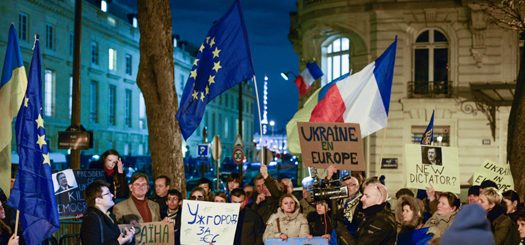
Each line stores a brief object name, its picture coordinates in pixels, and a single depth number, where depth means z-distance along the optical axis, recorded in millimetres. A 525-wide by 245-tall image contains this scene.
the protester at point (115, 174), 11116
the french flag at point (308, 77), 30359
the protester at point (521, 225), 9094
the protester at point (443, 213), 8031
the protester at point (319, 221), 9674
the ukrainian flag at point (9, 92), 9133
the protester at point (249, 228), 10094
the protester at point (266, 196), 10984
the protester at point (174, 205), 9883
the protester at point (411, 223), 7723
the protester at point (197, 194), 10398
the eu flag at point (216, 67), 11852
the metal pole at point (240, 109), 34156
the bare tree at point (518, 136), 15508
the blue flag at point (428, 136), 13672
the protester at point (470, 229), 3533
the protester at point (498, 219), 8344
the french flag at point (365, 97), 12227
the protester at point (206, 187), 11161
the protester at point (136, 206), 9461
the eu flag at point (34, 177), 7988
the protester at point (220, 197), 10422
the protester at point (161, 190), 10611
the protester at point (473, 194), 8898
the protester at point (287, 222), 9547
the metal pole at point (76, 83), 17706
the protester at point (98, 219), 7695
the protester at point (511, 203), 9484
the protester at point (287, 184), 11748
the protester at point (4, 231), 8184
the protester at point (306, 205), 10878
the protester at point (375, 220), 7613
